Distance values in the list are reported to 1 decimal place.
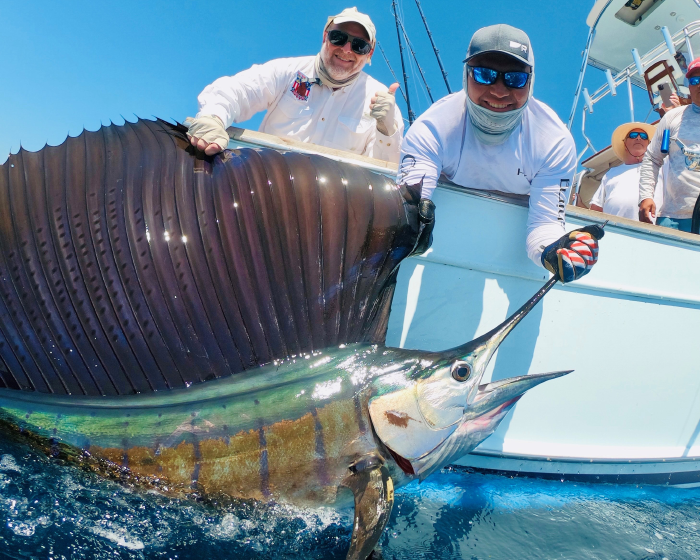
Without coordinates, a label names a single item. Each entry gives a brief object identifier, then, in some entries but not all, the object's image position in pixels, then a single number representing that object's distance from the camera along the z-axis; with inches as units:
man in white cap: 104.5
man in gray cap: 76.0
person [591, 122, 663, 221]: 157.9
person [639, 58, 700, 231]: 122.6
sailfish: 55.8
